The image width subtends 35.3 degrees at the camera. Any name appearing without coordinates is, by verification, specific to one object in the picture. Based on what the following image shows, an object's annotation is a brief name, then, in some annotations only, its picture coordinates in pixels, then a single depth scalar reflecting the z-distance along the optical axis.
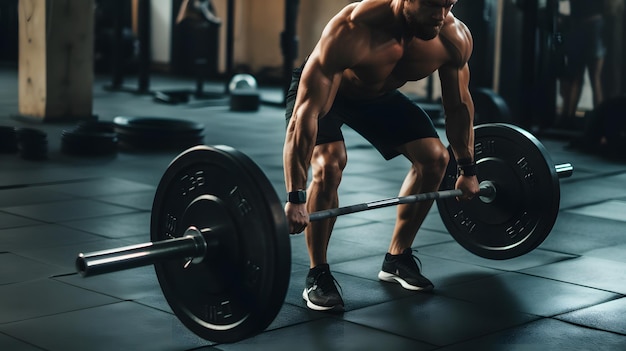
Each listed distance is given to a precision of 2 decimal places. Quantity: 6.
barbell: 2.33
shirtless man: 2.68
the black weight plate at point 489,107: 6.61
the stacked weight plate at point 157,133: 6.16
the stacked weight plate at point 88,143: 5.80
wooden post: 6.88
